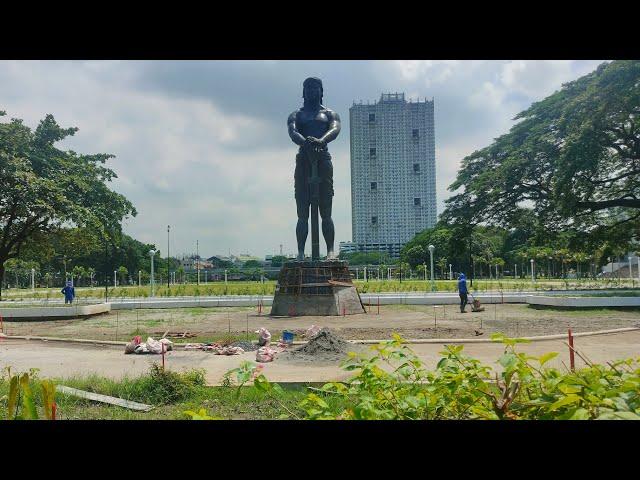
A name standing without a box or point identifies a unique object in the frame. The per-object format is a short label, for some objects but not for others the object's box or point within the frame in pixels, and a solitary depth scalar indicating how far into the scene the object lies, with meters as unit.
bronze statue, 16.81
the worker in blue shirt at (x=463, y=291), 17.28
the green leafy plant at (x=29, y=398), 2.62
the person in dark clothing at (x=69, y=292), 22.14
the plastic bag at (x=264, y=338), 10.12
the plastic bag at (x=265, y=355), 8.52
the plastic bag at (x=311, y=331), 10.64
